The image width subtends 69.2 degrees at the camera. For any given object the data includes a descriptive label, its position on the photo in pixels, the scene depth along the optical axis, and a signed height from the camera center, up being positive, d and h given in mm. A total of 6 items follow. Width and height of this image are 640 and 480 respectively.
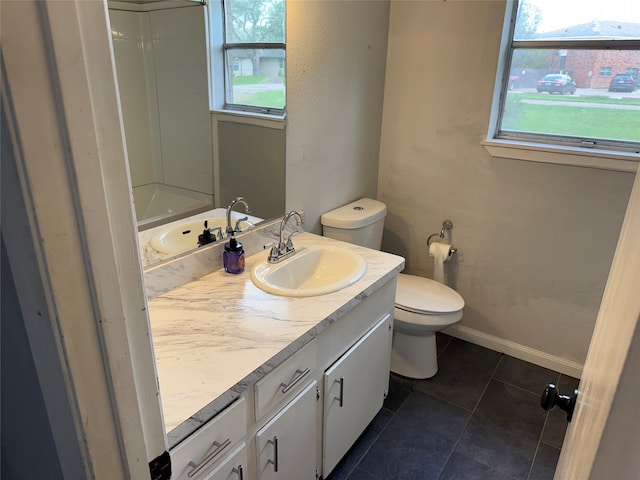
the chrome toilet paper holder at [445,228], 2559 -812
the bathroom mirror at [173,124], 1364 -180
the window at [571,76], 2006 +1
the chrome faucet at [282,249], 1794 -668
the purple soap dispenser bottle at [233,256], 1679 -642
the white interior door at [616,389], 463 -335
